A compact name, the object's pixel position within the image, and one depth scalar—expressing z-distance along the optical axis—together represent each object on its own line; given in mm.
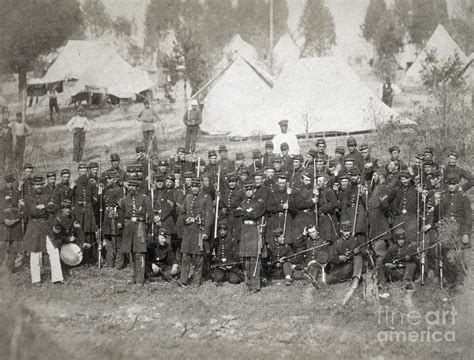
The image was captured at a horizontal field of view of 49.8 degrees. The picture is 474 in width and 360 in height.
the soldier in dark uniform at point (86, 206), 9172
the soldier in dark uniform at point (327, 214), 8312
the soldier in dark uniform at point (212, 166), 9987
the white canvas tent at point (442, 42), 26203
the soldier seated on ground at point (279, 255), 8297
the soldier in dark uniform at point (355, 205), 8125
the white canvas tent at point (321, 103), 17078
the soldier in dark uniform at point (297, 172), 9214
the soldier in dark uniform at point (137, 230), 8188
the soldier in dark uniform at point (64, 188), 9172
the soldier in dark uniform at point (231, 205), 8602
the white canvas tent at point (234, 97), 18266
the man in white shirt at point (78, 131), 14586
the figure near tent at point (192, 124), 15555
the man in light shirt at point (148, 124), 15195
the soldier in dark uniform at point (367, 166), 9485
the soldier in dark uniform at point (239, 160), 9812
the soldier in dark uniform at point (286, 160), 9961
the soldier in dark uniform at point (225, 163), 10469
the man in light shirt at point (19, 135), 13656
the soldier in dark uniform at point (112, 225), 9023
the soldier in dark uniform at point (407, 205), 7992
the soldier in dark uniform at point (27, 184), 9102
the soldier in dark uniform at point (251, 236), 7883
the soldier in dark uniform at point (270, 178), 8695
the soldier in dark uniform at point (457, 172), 8578
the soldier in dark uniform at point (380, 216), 8250
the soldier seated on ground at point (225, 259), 8328
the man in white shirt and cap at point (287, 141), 11695
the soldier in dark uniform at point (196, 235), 8117
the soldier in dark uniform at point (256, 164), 9916
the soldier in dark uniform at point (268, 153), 10306
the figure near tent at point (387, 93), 21953
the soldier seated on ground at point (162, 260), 8453
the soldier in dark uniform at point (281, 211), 8414
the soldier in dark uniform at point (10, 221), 8766
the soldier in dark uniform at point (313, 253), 8008
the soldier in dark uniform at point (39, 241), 8258
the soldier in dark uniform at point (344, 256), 7906
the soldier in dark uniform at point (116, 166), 9805
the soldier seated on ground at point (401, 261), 7691
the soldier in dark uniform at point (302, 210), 8422
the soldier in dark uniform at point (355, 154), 9648
